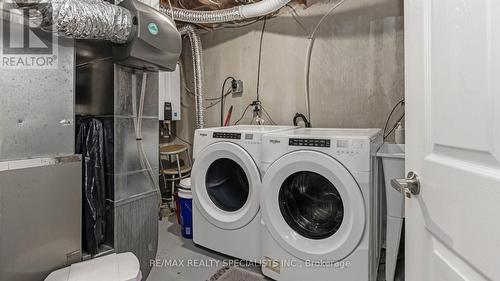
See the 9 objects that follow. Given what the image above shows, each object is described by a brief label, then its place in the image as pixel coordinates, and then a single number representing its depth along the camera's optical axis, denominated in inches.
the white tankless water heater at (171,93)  120.7
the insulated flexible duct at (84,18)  45.4
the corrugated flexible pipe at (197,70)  119.3
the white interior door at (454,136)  19.2
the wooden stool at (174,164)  121.4
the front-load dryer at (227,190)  73.2
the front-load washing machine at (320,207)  56.4
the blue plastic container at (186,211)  92.0
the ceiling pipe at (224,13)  93.2
